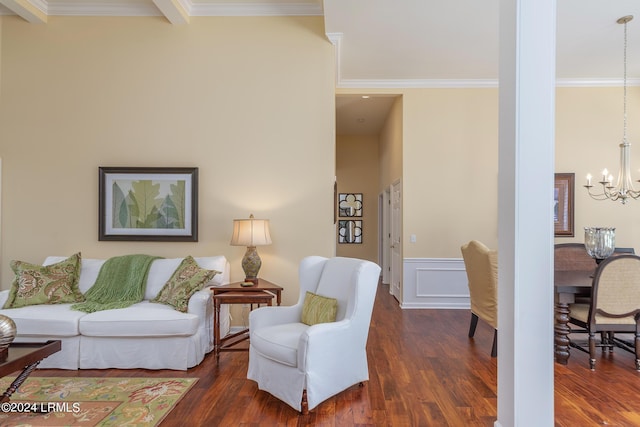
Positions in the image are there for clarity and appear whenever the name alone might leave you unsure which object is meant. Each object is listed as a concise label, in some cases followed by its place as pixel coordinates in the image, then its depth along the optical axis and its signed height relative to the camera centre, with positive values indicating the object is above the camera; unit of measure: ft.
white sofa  9.74 -3.30
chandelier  11.83 +1.51
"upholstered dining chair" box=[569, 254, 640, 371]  9.69 -2.26
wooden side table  10.50 -2.39
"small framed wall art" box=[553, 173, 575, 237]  16.72 +0.48
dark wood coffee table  6.75 -2.81
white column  5.92 +0.07
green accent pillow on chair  8.88 -2.37
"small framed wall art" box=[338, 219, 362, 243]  26.66 -1.30
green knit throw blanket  11.03 -2.17
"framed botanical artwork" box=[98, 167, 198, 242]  12.90 +0.32
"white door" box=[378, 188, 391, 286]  22.95 -1.30
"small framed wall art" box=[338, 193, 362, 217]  26.71 +0.74
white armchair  7.68 -2.87
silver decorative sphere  6.82 -2.25
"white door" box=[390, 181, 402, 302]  17.99 -1.36
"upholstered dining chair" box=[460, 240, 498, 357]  11.12 -2.15
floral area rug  7.32 -4.15
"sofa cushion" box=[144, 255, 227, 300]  11.50 -1.83
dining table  10.07 -2.56
